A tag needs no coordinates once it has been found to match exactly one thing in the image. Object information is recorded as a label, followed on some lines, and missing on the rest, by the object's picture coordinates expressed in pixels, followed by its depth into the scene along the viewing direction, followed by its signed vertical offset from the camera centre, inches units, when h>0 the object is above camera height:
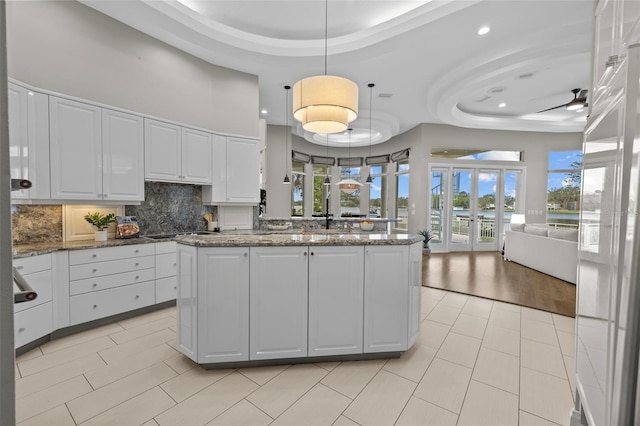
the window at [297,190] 361.1 +16.4
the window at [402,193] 340.5 +15.4
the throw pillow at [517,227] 241.6 -17.5
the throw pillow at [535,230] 213.4 -18.3
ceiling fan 182.1 +71.9
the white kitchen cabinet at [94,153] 108.5 +19.6
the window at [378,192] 383.9 +17.6
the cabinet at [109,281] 107.6 -35.0
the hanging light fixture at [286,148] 296.0 +59.7
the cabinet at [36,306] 90.7 -37.7
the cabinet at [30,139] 96.5 +21.1
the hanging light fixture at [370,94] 201.5 +88.6
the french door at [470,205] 298.2 +1.9
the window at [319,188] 393.1 +22.5
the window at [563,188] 292.0 +22.2
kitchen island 80.7 -29.2
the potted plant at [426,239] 282.4 -35.7
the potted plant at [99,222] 123.0 -10.9
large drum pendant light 99.3 +38.2
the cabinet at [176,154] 136.7 +24.9
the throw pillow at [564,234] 183.9 -18.0
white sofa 182.1 -31.3
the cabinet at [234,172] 164.6 +18.1
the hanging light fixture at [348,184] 258.7 +18.5
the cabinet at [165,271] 130.5 -35.0
